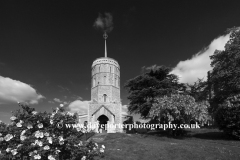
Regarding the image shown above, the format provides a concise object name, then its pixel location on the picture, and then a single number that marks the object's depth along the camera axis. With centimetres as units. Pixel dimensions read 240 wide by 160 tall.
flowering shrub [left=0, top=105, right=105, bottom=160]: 393
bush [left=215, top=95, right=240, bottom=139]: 1198
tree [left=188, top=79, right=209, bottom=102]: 1927
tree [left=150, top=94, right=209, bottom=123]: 1426
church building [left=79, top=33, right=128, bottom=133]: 2994
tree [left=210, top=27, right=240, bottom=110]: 1509
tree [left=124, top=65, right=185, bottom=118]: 1961
